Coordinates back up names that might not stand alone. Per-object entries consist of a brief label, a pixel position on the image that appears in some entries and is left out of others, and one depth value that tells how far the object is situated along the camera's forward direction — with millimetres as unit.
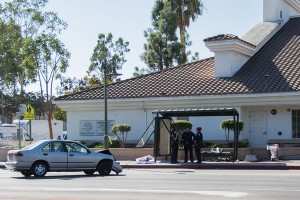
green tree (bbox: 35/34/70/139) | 41562
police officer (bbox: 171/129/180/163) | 29312
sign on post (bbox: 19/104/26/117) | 34219
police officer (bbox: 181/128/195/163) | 29312
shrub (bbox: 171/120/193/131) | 32188
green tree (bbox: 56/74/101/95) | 63644
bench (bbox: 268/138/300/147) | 32281
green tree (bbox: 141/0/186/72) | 53250
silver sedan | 22516
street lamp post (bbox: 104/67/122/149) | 31552
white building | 32844
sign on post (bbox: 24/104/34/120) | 35781
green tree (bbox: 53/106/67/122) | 72375
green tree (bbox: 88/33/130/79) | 71500
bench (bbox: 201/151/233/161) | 29406
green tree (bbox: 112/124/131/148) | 33906
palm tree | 53938
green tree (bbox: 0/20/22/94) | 52156
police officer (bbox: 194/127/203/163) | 28516
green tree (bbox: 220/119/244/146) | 30778
